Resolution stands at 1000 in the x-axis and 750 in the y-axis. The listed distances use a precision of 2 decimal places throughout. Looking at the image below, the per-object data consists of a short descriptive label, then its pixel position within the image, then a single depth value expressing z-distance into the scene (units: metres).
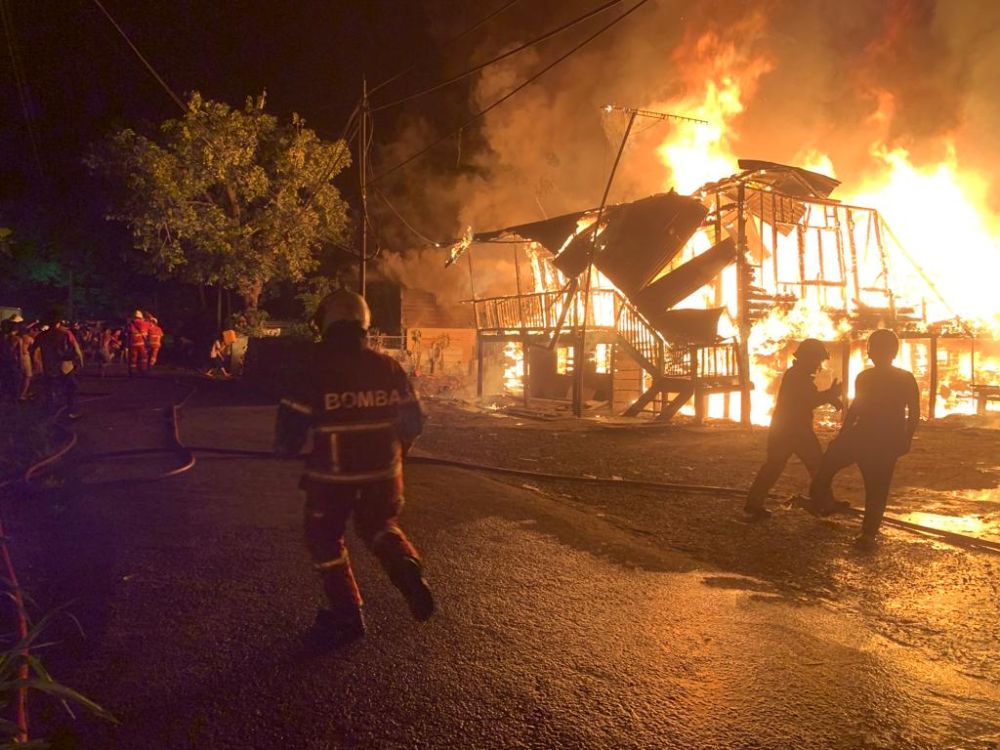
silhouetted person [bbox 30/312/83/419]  10.95
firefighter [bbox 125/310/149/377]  20.36
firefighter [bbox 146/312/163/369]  21.84
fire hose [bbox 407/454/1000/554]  5.68
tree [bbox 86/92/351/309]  27.77
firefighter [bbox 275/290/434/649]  3.38
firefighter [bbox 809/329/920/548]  5.47
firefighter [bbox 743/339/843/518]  6.04
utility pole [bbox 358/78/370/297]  15.93
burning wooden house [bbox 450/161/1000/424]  14.68
